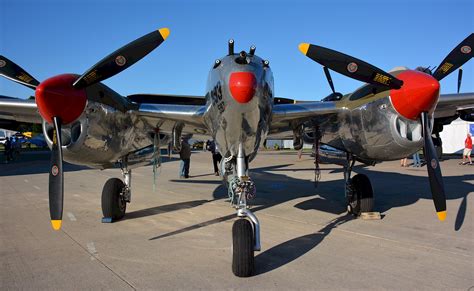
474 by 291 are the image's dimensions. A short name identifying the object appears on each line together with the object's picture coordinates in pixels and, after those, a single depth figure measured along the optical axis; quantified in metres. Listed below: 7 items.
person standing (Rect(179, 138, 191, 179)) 16.17
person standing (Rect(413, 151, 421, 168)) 19.62
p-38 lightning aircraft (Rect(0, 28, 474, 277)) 4.43
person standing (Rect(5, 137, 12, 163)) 26.44
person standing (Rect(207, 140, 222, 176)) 16.97
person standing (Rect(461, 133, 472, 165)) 20.13
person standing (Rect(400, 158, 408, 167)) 20.52
